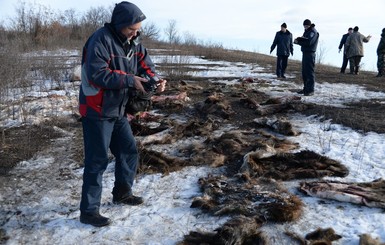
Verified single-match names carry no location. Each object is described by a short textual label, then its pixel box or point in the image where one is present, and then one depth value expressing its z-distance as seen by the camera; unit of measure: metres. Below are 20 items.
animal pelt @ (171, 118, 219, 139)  6.50
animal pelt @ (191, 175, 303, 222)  3.73
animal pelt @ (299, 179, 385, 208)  3.93
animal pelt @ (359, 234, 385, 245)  3.22
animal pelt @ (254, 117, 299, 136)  6.38
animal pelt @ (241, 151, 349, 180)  4.75
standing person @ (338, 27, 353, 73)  15.46
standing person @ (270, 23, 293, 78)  13.22
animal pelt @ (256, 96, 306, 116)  7.86
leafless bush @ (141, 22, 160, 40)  37.65
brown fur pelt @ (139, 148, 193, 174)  5.04
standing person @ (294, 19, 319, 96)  9.73
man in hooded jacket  3.33
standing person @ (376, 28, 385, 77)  13.99
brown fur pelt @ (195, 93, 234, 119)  7.72
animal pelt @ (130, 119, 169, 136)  6.56
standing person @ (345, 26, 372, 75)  14.72
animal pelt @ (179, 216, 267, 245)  3.30
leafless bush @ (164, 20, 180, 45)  22.93
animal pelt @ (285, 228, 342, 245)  3.32
